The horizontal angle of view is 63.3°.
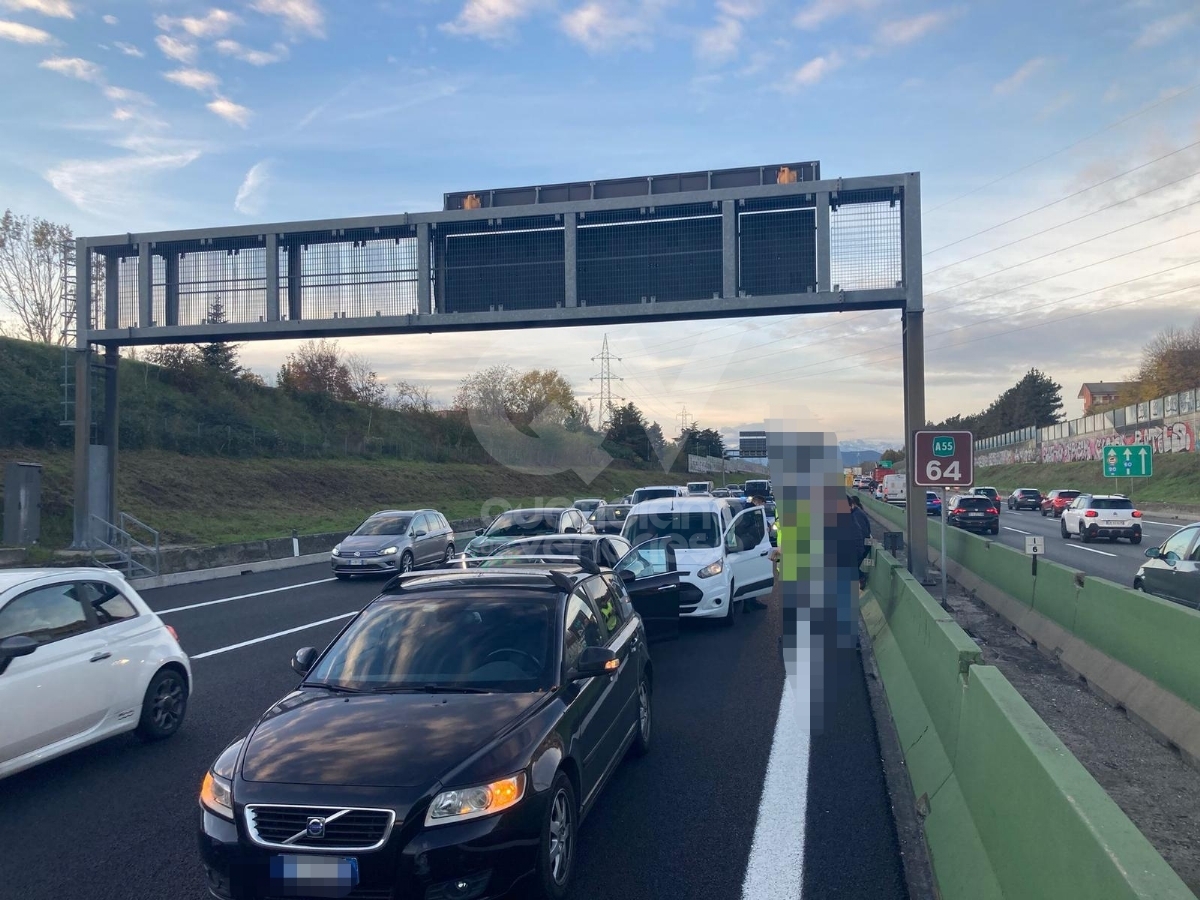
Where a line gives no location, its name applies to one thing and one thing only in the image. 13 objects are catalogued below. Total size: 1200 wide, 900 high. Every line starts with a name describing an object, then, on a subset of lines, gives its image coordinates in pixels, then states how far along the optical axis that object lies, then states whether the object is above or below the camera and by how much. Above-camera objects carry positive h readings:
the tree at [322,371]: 77.69 +7.40
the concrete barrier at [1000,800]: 2.78 -1.29
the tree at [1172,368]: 79.62 +7.77
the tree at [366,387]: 79.56 +6.22
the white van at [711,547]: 14.01 -1.32
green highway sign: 42.16 +0.00
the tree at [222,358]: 55.72 +6.06
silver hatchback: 22.67 -2.02
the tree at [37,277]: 49.66 +9.78
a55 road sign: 15.22 +0.06
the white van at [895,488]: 59.73 -1.70
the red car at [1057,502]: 48.94 -2.15
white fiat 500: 6.53 -1.51
